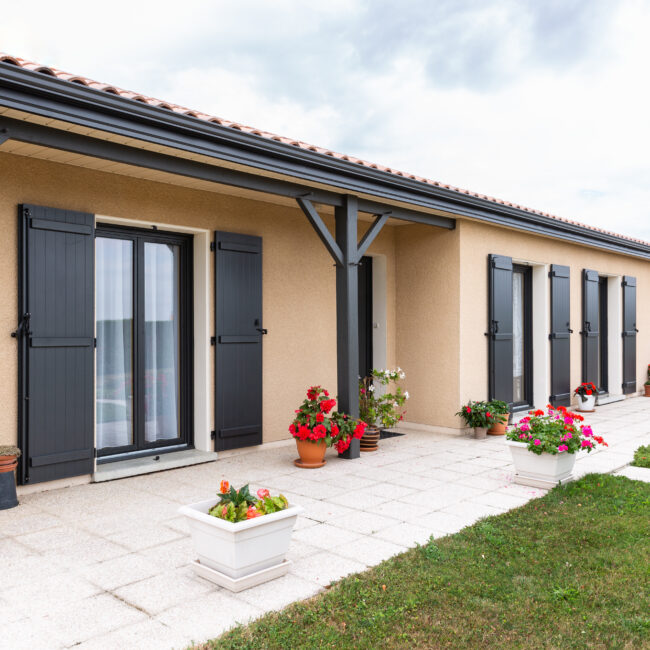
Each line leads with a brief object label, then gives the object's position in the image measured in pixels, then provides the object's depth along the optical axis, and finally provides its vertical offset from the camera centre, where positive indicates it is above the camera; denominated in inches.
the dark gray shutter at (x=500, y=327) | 275.4 +0.5
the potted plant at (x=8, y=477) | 149.1 -35.5
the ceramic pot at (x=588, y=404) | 331.9 -41.5
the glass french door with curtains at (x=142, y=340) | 190.9 -2.9
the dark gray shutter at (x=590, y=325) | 346.9 +1.5
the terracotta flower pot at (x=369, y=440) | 224.7 -40.4
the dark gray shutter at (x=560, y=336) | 316.2 -4.2
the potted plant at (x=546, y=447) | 170.2 -33.2
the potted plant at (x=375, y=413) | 225.1 -31.0
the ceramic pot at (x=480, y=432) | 253.0 -42.7
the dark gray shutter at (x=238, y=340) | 209.3 -3.5
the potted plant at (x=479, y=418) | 252.7 -36.9
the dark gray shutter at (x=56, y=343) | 162.6 -3.2
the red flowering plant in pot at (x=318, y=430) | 196.4 -32.6
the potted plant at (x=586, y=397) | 332.2 -37.7
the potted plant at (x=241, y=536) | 104.3 -35.8
